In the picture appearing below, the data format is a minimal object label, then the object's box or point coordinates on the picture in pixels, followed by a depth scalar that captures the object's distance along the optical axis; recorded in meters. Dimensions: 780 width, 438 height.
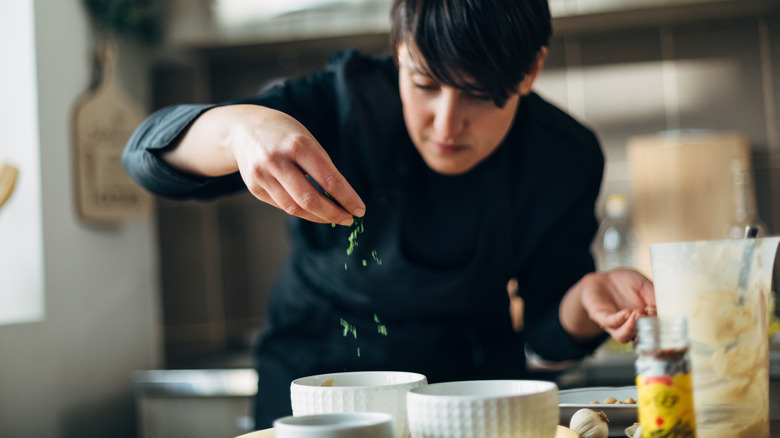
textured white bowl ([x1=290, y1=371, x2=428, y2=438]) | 0.57
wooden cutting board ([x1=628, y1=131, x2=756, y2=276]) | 2.14
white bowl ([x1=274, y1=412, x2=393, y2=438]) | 0.49
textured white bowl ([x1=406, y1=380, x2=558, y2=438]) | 0.50
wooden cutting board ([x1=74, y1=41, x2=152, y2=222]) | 1.84
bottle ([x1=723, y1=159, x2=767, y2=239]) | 2.14
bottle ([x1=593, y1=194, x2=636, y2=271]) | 2.25
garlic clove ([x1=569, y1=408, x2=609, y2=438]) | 0.64
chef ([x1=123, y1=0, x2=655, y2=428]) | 0.98
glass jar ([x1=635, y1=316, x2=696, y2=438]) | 0.50
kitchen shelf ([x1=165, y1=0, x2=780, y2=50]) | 2.12
